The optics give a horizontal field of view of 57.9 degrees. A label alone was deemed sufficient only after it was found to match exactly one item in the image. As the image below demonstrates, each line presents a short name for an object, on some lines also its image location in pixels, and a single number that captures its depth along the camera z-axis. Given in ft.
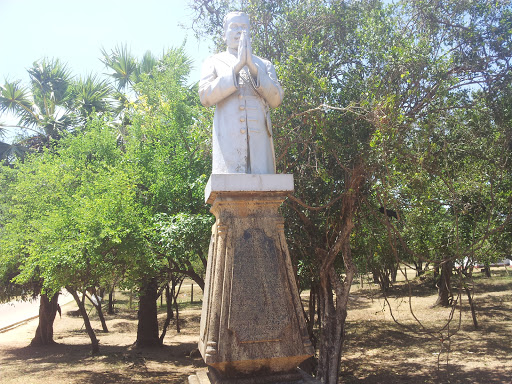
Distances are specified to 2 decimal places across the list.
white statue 15.26
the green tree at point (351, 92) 24.48
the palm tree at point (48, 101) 53.16
